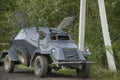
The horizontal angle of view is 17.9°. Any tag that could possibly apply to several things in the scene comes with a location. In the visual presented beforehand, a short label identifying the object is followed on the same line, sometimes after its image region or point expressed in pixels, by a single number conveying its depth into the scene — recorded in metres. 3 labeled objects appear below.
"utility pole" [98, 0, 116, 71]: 15.56
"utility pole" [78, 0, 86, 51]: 16.78
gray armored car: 14.52
